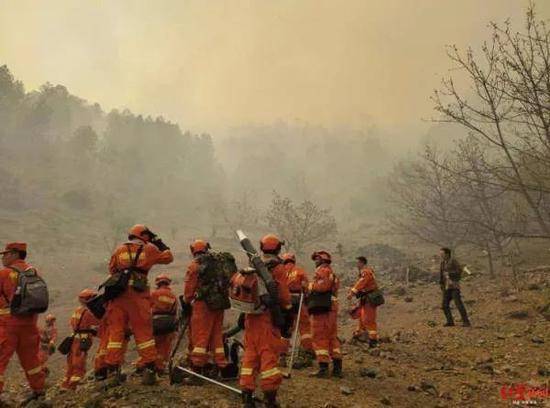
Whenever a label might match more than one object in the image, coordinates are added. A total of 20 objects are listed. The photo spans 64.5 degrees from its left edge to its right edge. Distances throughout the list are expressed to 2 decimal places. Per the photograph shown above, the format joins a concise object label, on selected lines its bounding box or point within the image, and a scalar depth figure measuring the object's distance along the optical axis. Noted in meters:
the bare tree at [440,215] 21.81
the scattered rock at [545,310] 11.83
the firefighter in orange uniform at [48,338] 10.59
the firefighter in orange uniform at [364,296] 9.57
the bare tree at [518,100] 8.25
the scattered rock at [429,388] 6.91
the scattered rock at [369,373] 7.46
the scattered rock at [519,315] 12.42
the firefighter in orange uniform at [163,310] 7.48
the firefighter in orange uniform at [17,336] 5.84
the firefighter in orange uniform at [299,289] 7.90
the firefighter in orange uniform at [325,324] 7.14
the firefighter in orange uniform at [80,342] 7.94
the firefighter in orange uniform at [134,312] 5.83
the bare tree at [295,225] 30.54
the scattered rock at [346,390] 6.27
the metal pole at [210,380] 5.68
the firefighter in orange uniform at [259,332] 5.12
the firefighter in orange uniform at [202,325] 6.36
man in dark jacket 11.53
